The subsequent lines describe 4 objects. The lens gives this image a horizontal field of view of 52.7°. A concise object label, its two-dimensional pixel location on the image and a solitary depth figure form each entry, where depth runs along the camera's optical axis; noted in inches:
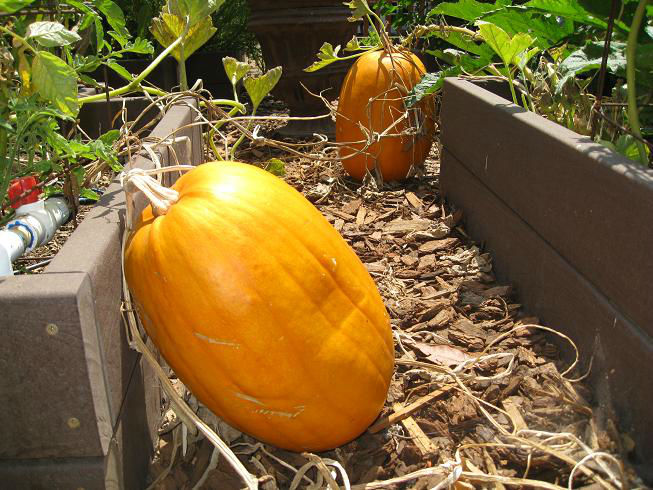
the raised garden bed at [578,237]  54.1
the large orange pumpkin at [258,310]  48.6
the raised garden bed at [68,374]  42.9
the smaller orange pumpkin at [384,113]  121.7
